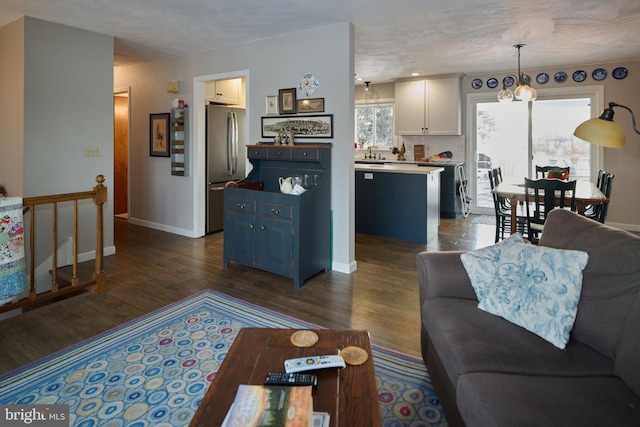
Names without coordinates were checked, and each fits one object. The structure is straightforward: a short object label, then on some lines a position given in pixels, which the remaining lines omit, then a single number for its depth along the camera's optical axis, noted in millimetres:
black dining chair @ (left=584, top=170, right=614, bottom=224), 4195
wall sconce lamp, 2002
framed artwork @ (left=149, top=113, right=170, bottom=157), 5707
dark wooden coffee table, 1245
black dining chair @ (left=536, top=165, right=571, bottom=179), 5481
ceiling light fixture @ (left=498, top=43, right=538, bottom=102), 4844
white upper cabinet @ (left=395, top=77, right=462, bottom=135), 7124
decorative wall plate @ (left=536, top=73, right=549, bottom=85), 6570
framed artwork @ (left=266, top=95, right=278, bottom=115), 4520
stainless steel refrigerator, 5562
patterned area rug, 1909
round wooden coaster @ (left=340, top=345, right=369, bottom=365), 1529
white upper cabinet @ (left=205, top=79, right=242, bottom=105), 5730
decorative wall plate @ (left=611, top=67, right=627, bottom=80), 5972
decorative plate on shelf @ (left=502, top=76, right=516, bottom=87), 6794
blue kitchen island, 5293
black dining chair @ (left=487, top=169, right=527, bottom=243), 4922
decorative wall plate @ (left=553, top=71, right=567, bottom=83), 6426
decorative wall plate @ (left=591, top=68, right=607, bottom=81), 6130
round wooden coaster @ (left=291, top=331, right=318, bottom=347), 1659
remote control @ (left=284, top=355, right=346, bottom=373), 1447
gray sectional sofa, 1263
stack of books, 1172
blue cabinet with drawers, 3674
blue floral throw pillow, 1715
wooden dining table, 3918
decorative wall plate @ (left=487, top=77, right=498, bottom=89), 6984
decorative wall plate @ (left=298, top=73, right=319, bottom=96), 4172
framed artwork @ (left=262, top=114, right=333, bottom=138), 4141
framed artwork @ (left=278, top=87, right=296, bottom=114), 4340
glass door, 6547
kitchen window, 8180
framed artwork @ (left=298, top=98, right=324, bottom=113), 4164
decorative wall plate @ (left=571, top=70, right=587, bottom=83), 6277
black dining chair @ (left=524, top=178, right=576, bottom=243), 3851
